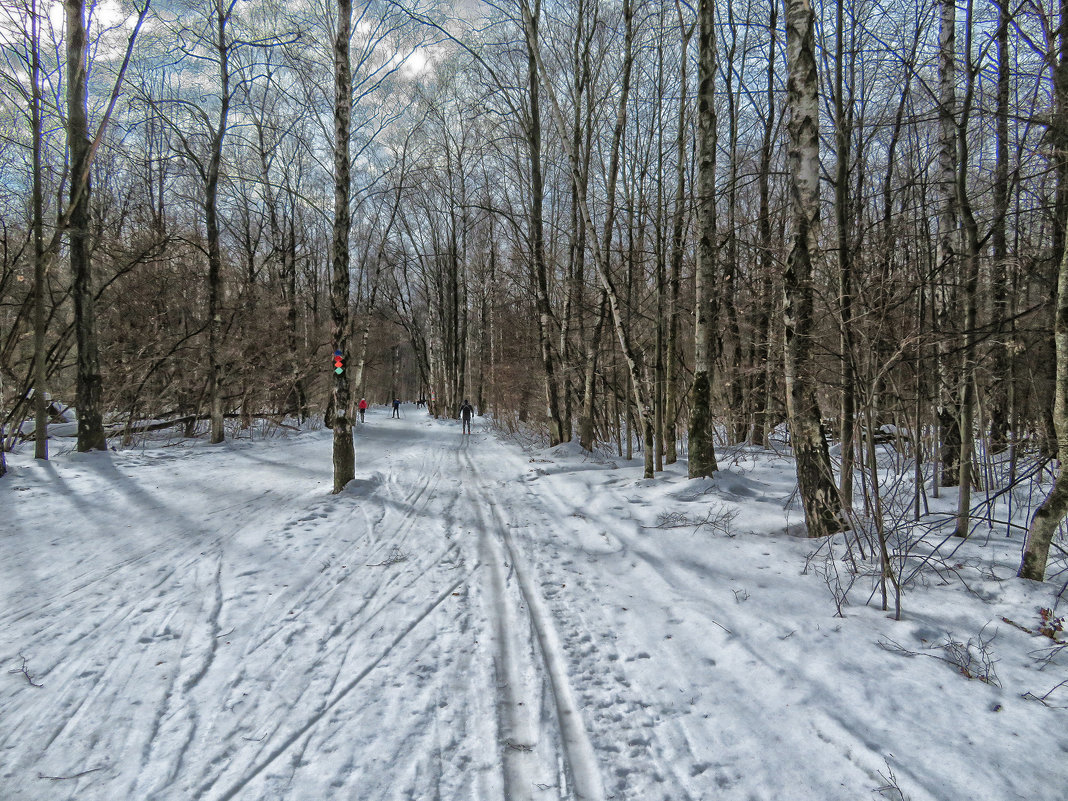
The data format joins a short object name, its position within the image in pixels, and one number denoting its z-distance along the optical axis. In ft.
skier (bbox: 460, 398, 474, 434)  73.62
